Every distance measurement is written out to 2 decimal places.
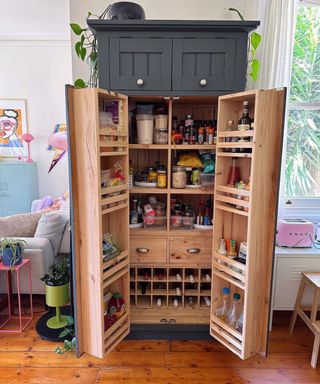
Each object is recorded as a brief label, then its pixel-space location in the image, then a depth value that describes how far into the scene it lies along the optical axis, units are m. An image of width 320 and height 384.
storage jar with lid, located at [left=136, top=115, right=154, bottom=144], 1.92
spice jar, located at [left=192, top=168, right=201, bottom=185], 2.02
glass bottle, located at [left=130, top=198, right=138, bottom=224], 2.01
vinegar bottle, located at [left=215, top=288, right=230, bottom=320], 1.88
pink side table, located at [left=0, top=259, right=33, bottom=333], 2.11
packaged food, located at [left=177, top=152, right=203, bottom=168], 2.02
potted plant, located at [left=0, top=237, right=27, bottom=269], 2.04
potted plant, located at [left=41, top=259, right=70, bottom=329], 2.05
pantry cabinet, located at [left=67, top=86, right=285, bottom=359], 1.51
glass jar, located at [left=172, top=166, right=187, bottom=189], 1.98
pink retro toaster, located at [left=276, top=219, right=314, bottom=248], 2.17
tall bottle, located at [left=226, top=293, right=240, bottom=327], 1.83
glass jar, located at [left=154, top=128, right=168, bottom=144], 1.96
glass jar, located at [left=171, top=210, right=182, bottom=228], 2.06
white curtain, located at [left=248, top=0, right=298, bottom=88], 1.97
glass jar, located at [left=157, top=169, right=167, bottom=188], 1.98
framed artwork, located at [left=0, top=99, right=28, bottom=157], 4.30
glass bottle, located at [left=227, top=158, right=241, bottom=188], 1.80
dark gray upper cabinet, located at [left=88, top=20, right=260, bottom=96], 1.65
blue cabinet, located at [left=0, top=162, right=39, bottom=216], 4.07
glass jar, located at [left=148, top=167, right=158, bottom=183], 2.02
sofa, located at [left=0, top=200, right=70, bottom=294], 2.30
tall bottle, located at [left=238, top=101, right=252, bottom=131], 1.62
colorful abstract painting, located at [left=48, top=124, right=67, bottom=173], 4.36
